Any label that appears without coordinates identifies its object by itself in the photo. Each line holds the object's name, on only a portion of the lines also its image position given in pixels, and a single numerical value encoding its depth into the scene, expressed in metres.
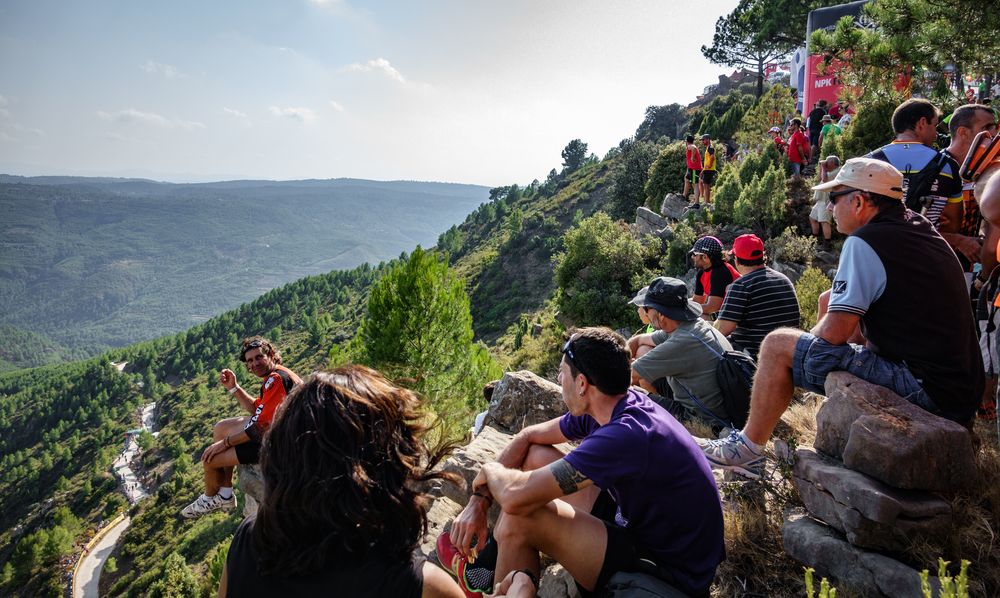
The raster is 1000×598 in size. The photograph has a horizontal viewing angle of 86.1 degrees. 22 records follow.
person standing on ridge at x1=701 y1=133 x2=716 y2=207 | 15.54
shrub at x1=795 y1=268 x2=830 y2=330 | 7.62
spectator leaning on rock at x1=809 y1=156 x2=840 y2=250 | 10.49
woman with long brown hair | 1.71
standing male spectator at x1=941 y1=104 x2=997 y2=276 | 4.52
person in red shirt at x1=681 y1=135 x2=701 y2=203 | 15.31
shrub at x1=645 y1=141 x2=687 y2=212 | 20.08
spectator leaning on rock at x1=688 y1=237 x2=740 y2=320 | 6.14
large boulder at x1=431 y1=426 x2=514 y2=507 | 4.40
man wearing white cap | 2.72
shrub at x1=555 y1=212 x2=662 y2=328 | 16.09
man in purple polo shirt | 2.46
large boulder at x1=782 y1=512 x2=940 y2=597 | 2.49
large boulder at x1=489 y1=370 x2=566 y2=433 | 5.79
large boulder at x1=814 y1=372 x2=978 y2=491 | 2.59
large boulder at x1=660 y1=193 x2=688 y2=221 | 17.37
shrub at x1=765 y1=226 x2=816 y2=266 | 10.70
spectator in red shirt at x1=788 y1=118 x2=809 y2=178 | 13.41
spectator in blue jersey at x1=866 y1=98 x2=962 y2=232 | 4.40
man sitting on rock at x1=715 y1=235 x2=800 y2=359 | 4.93
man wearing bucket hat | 4.23
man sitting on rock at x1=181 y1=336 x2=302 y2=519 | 5.60
